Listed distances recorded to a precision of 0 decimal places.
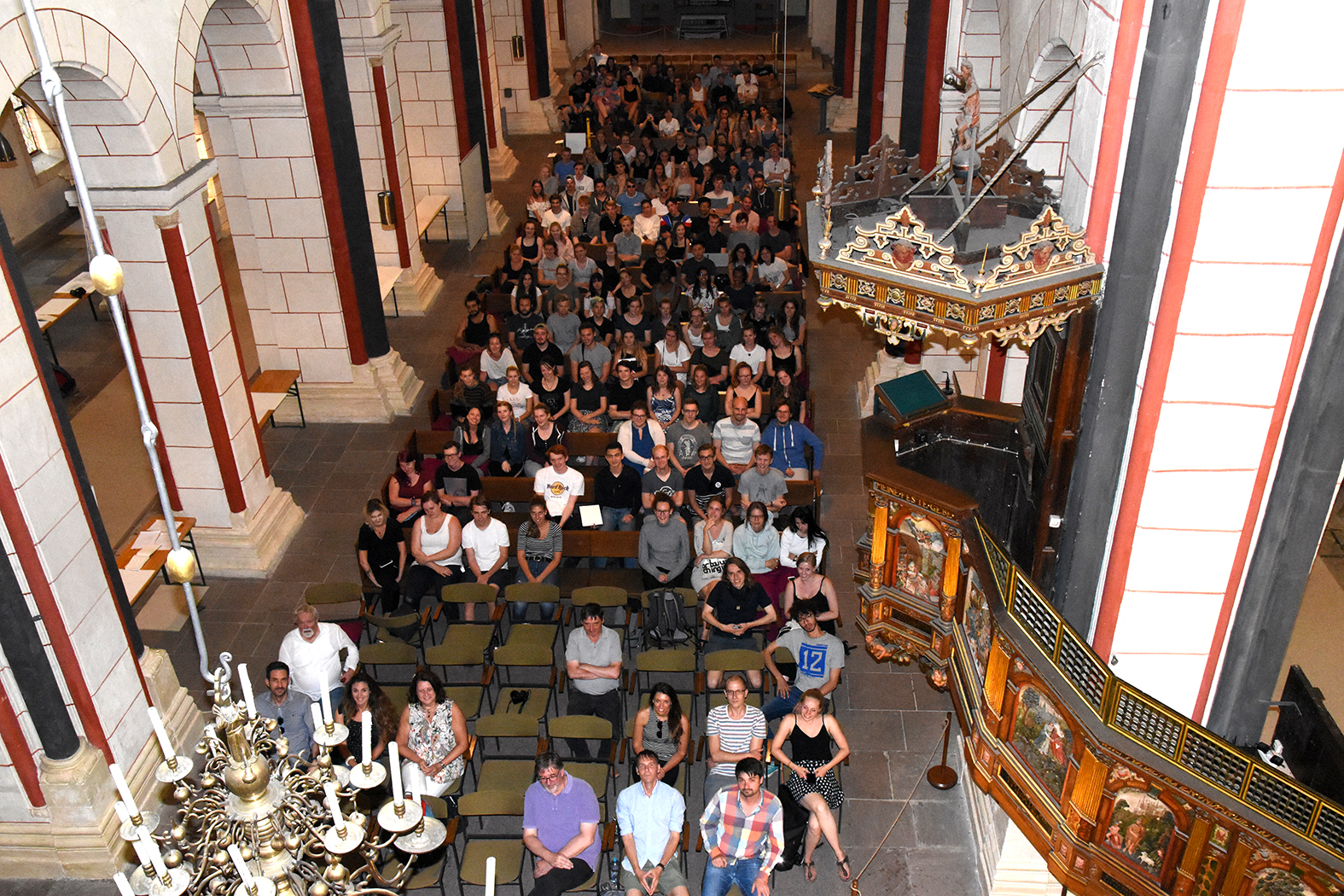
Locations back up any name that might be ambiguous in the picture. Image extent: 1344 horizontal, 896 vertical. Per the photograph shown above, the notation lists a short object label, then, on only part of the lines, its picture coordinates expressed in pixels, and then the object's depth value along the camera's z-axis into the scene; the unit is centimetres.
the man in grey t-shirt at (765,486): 968
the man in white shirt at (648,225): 1539
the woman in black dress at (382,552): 934
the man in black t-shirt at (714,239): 1468
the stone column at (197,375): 920
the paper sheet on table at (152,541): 981
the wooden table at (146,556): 937
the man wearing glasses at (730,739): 756
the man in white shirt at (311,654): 816
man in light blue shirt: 699
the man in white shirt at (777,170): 1759
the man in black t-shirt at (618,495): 996
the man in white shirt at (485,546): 947
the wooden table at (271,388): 1235
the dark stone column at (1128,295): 522
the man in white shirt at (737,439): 1044
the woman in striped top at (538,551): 940
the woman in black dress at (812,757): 750
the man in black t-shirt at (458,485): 1008
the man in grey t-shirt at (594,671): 824
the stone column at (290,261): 1172
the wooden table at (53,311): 1424
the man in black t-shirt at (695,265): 1382
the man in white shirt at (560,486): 984
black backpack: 893
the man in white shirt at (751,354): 1163
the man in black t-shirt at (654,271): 1420
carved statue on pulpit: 641
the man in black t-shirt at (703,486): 996
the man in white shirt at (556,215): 1560
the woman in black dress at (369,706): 750
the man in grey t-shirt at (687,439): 1034
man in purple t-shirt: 696
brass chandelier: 336
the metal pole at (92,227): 302
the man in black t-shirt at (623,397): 1132
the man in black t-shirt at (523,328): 1255
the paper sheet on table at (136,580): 928
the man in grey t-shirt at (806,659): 802
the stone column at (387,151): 1395
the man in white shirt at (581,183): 1681
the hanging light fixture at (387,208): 1451
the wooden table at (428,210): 1744
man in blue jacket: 1037
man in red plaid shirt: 691
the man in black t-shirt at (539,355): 1176
